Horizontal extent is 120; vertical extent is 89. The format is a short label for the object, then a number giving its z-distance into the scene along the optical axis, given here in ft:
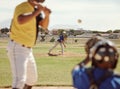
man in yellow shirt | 13.30
